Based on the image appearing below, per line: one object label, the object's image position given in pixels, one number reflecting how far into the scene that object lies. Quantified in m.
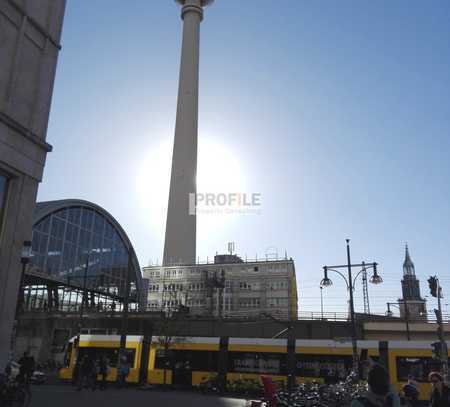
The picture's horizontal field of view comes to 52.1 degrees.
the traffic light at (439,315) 20.58
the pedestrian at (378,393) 5.18
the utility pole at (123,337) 25.36
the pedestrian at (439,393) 7.74
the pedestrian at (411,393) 10.20
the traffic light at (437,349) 17.52
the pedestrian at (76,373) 25.63
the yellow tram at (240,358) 23.86
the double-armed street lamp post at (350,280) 23.41
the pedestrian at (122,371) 25.61
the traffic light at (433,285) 19.70
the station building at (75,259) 54.47
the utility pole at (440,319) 17.48
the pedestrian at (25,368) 18.48
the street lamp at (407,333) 38.62
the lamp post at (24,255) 15.02
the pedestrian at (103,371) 24.05
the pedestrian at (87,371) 23.29
